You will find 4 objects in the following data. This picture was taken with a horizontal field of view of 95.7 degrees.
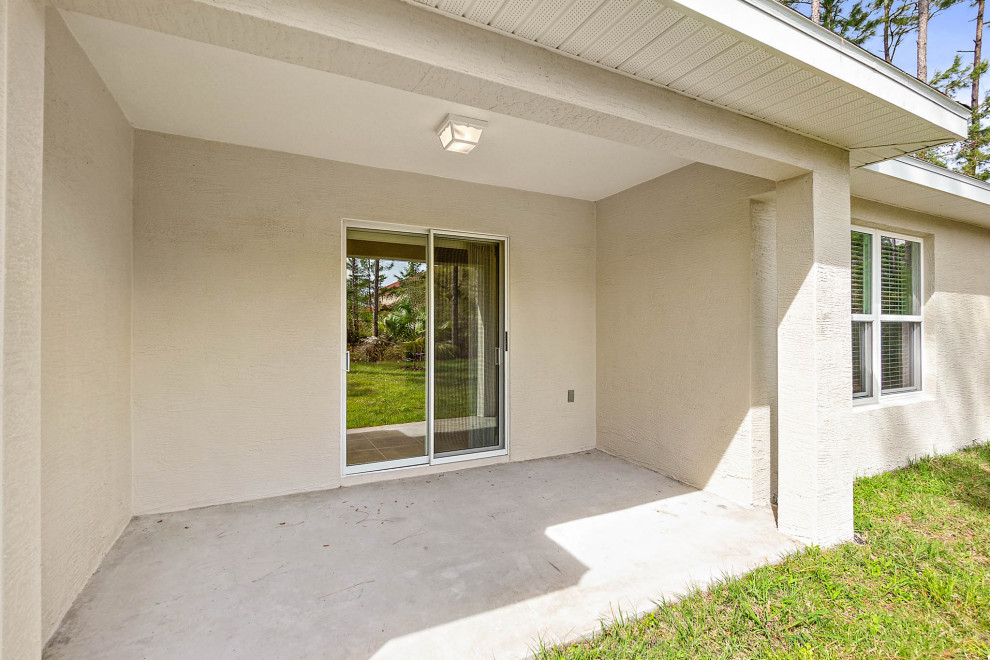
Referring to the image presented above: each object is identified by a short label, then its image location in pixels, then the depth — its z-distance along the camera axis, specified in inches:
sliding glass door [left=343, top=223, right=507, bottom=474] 161.8
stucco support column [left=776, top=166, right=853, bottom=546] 104.2
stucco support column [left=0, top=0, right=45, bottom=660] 42.6
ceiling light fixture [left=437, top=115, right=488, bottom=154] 111.8
